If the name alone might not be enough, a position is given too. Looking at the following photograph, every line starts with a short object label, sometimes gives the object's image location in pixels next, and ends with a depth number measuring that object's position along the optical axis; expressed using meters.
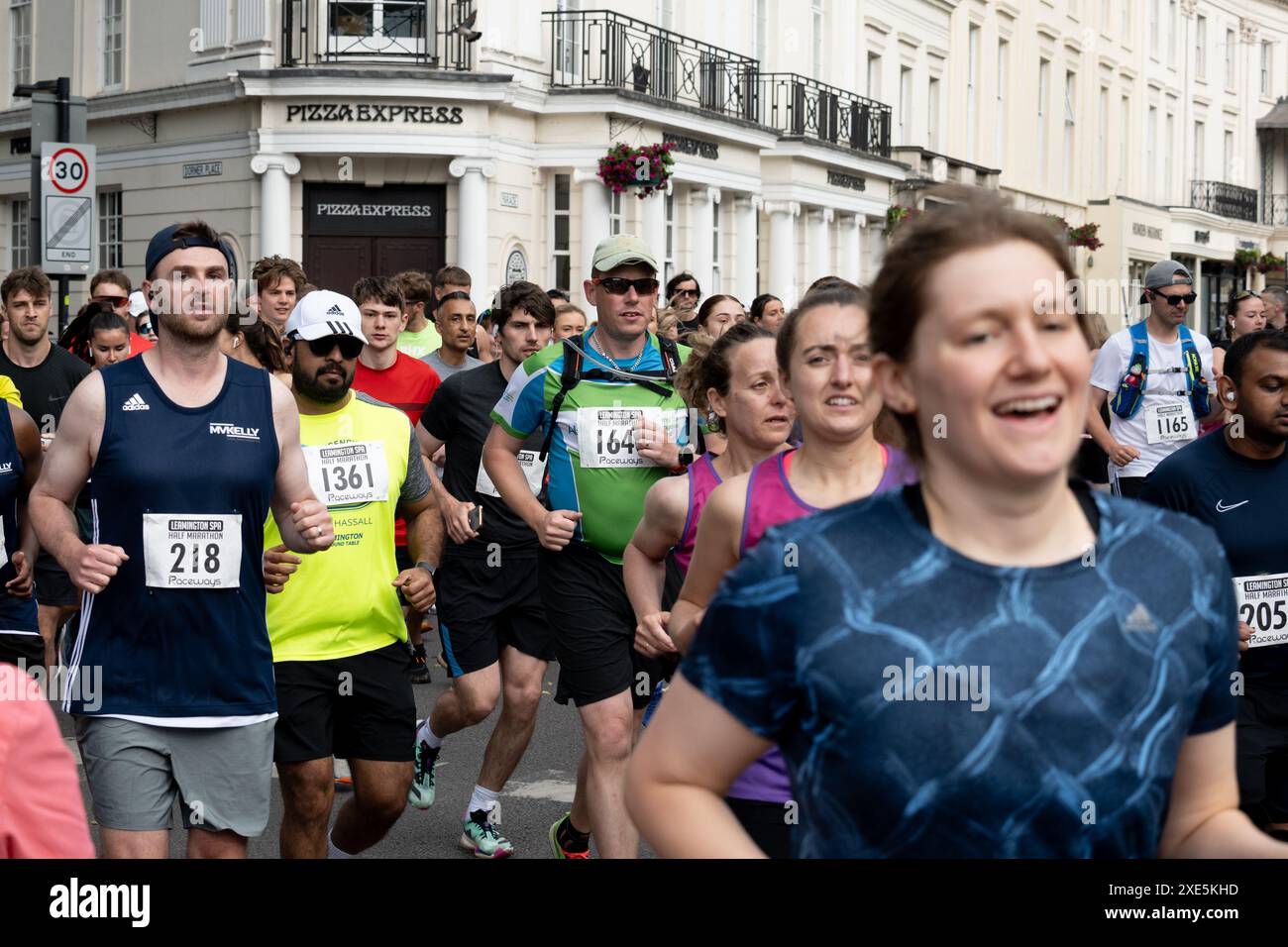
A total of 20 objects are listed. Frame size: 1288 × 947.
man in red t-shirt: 9.59
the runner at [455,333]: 10.55
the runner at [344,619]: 5.76
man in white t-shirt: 11.37
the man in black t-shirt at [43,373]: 9.80
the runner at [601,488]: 6.50
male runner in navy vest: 4.89
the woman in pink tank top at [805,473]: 4.25
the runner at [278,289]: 10.83
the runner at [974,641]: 2.25
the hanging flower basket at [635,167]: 27.09
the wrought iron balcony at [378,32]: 25.70
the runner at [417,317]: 13.10
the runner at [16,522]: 6.60
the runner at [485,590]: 7.42
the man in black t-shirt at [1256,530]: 5.56
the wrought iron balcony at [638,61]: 28.03
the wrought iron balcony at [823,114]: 34.72
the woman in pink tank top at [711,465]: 5.30
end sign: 13.13
